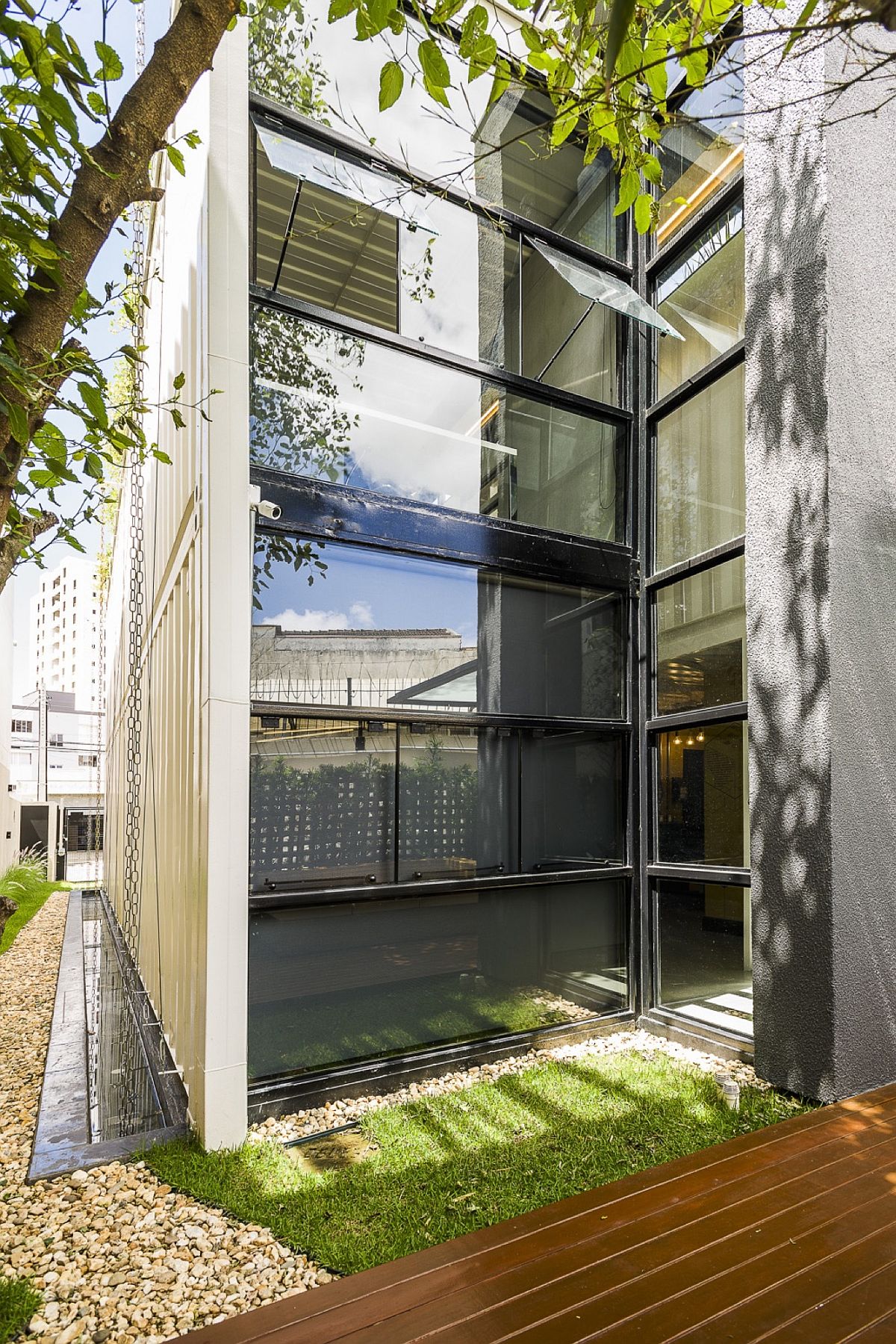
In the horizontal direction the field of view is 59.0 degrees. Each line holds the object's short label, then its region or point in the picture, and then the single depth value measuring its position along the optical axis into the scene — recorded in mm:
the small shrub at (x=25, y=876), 9901
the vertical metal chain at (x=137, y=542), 3793
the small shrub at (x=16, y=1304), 2078
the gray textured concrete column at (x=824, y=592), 3441
